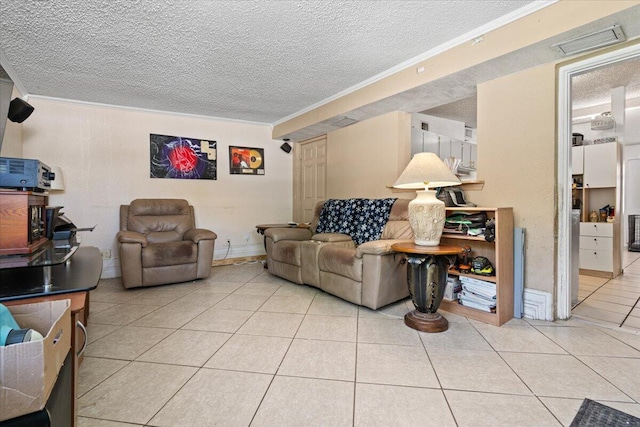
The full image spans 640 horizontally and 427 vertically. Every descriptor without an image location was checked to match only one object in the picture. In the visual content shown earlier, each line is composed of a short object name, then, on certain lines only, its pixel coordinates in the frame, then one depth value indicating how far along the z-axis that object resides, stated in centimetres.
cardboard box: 59
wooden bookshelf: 228
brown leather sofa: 254
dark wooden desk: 99
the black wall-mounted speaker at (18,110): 286
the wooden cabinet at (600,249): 379
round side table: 219
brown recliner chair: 319
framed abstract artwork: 418
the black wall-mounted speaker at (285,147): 519
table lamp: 219
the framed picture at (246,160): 477
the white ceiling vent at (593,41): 189
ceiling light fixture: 227
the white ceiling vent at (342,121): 384
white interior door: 476
